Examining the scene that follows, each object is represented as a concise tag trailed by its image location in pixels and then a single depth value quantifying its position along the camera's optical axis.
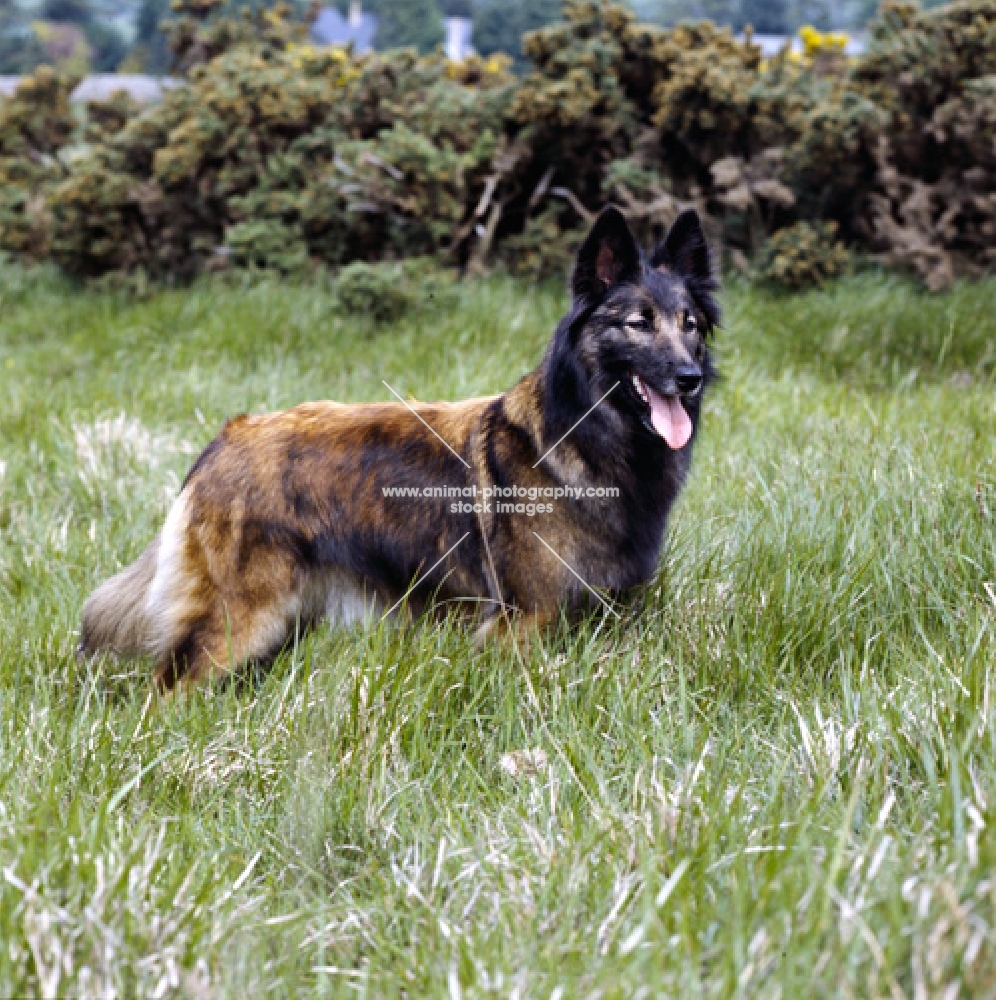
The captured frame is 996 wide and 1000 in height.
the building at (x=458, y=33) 48.94
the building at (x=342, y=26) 60.08
